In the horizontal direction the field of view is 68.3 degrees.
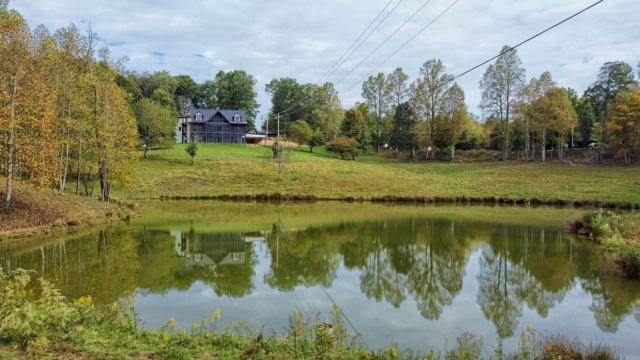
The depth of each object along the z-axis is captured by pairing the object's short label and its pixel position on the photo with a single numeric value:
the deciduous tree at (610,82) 62.03
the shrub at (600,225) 21.63
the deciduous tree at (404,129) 68.31
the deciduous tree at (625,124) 50.56
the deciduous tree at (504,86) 59.94
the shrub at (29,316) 6.42
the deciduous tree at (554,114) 55.62
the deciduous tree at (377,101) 81.50
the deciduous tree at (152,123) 61.34
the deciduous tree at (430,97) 67.19
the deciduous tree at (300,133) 79.00
